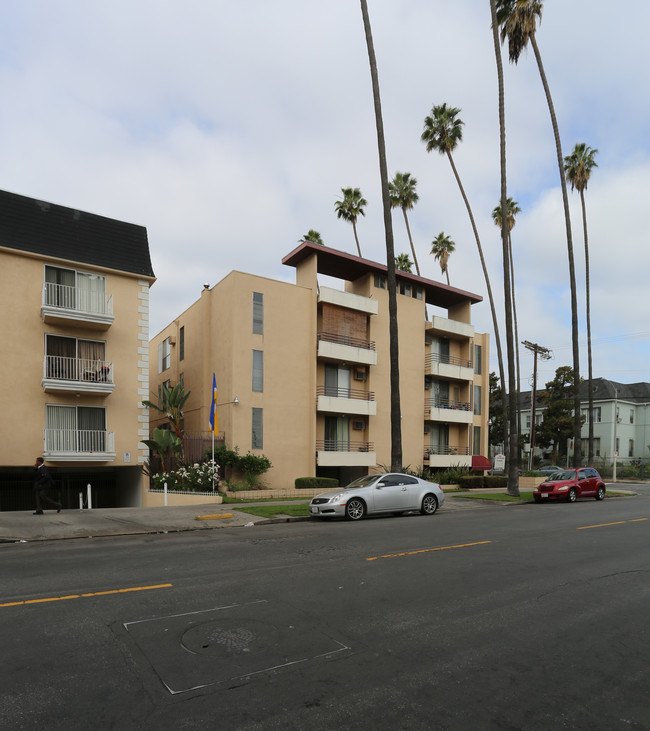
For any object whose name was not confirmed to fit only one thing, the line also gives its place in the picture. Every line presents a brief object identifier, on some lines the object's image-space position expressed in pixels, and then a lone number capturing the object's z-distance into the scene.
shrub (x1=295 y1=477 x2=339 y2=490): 25.81
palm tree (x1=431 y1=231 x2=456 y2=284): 47.41
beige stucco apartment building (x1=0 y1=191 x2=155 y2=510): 21.42
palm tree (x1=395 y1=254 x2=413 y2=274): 48.80
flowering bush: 23.22
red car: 24.00
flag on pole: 23.80
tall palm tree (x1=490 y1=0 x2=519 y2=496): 25.77
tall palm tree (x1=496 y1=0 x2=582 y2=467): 26.88
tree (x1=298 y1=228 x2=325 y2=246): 44.69
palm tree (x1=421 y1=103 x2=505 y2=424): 35.28
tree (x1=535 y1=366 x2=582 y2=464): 53.12
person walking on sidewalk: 16.09
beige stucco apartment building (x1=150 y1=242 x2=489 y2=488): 27.05
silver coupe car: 15.95
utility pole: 55.28
